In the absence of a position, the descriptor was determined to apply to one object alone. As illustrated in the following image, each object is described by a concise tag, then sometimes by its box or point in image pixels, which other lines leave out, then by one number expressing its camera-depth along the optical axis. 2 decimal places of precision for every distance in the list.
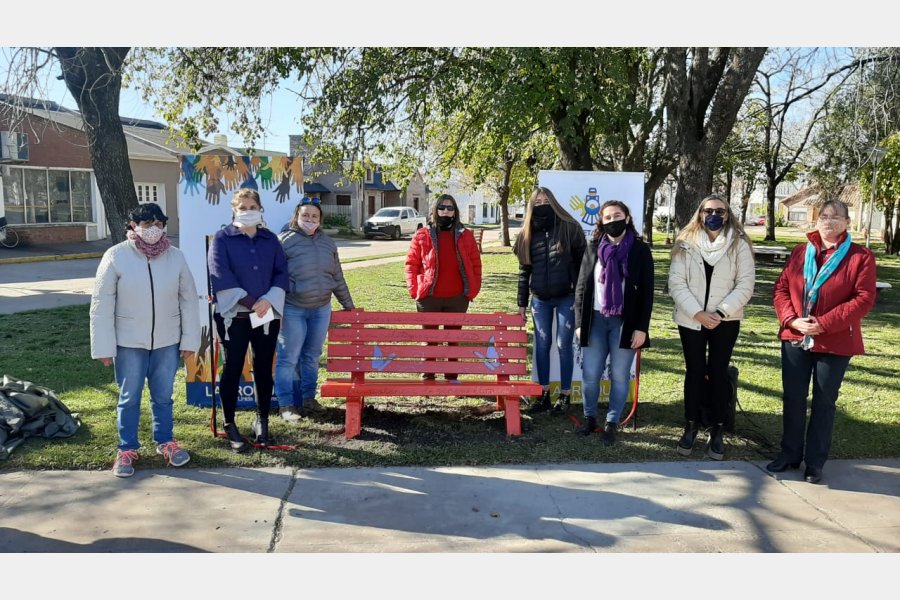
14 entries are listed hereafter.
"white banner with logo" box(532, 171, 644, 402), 5.98
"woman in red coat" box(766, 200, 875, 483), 4.27
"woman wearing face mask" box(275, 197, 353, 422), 5.36
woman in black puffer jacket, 5.51
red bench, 5.15
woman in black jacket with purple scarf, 4.95
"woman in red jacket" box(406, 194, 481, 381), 5.75
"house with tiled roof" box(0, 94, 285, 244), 24.23
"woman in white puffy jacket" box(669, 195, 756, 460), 4.73
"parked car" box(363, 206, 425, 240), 35.44
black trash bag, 4.84
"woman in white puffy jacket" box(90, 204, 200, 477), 4.29
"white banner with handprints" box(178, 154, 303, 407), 5.48
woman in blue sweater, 4.75
